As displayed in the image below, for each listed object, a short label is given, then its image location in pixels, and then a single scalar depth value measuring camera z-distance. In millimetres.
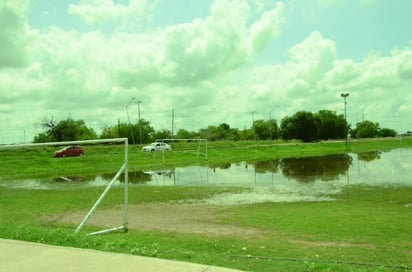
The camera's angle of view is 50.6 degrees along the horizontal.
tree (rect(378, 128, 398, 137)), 157250
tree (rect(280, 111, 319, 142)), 96375
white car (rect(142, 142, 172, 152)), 58506
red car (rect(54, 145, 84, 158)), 42294
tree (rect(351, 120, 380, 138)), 149512
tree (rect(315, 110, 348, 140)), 101681
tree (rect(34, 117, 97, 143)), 79750
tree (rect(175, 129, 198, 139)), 143762
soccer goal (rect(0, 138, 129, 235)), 11242
